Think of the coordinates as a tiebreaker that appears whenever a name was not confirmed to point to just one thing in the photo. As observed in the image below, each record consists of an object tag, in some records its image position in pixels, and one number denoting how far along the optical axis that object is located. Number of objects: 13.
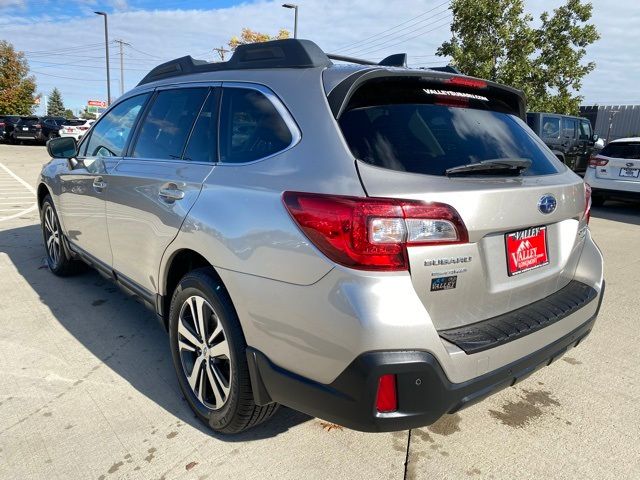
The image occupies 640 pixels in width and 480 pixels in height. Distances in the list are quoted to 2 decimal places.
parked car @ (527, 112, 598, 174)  12.84
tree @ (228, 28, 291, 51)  37.27
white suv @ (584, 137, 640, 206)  9.12
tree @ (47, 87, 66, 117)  97.62
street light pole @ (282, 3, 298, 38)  20.96
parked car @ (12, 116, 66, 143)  26.19
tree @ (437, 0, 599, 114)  17.52
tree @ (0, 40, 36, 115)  39.50
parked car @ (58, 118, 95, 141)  25.77
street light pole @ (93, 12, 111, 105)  30.05
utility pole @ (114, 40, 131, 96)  51.56
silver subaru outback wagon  1.75
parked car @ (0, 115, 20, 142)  26.97
